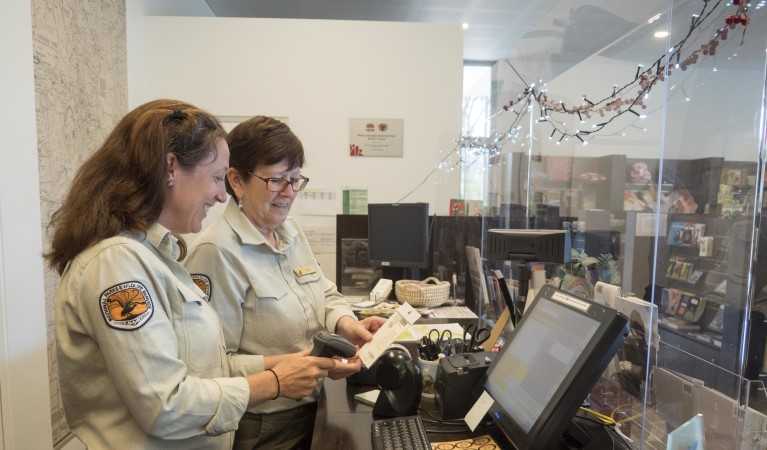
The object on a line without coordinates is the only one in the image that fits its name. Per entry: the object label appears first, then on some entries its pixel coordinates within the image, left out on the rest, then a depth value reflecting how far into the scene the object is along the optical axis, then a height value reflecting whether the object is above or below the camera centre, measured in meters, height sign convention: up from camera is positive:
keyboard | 0.94 -0.52
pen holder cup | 1.22 -0.48
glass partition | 0.87 -0.01
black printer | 1.07 -0.45
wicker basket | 2.43 -0.52
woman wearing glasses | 1.27 -0.25
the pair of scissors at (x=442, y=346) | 1.34 -0.45
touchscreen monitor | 0.74 -0.30
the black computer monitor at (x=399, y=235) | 2.69 -0.22
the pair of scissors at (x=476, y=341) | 1.33 -0.44
